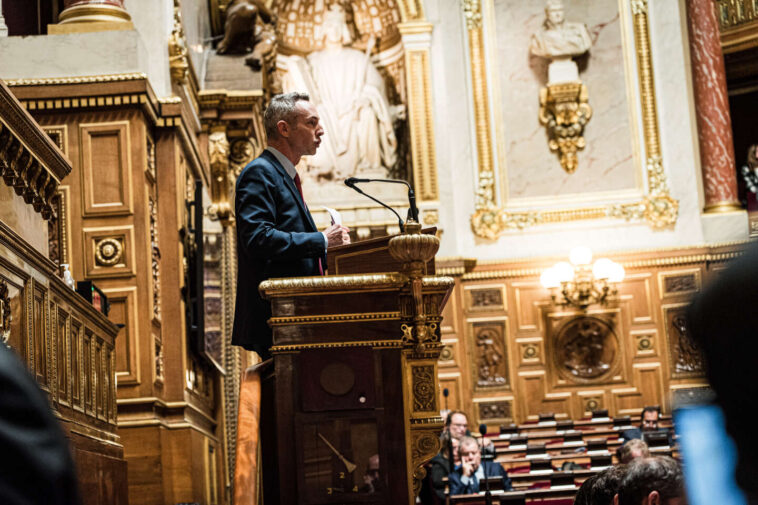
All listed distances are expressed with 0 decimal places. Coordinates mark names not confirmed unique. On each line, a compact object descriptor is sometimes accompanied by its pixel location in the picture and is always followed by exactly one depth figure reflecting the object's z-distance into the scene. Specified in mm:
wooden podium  5635
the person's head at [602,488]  5090
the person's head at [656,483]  4210
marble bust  23121
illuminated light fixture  21564
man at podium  5970
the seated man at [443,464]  13105
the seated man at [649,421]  17727
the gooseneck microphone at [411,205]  6150
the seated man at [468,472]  12852
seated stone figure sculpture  23425
